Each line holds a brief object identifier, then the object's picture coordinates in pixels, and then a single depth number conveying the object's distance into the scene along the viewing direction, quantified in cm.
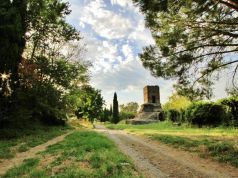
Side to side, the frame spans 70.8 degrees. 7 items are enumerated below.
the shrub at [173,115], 2169
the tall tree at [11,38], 1134
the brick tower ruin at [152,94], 3765
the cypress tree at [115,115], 3953
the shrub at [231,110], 1441
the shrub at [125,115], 5046
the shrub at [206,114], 1529
